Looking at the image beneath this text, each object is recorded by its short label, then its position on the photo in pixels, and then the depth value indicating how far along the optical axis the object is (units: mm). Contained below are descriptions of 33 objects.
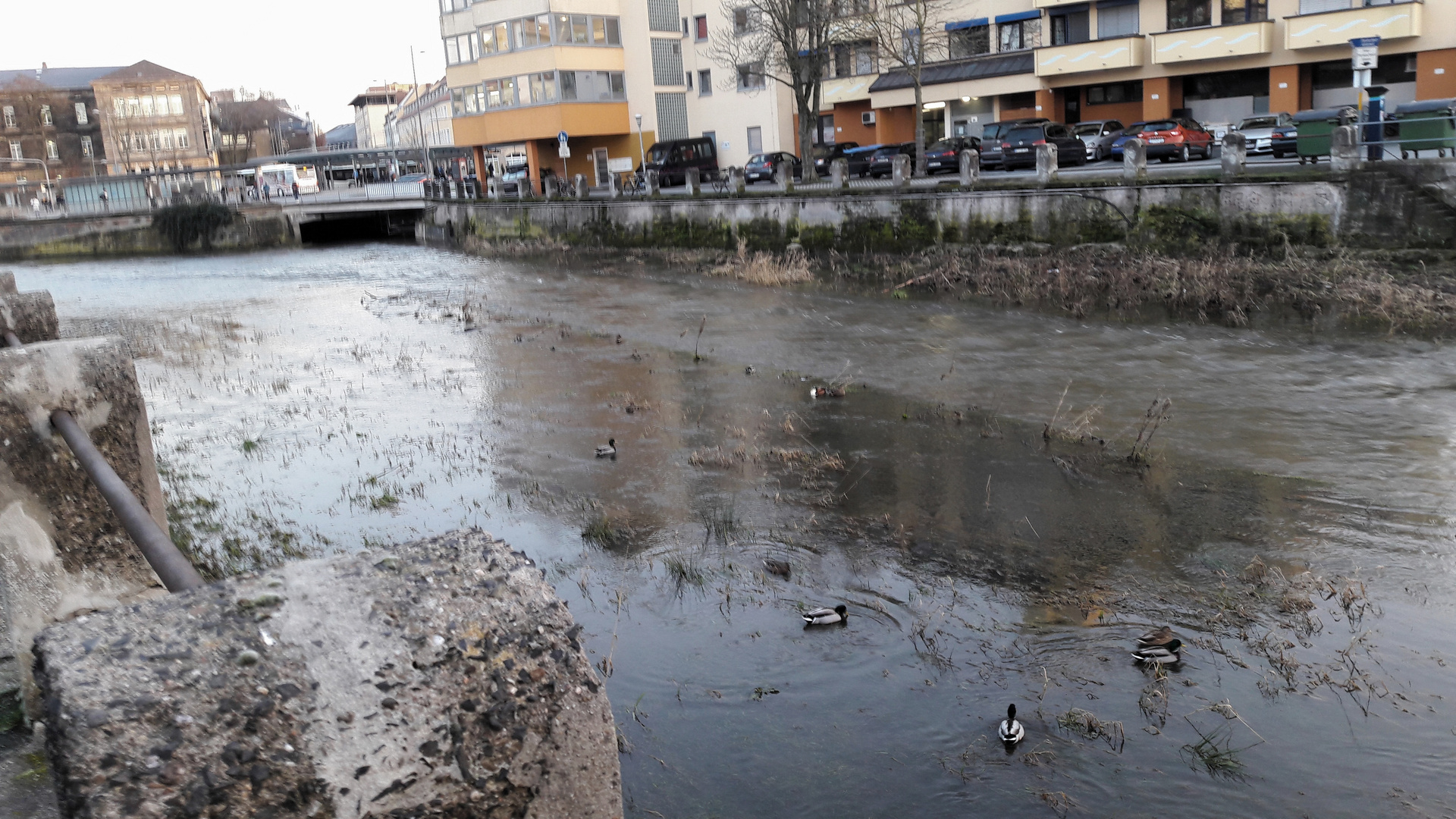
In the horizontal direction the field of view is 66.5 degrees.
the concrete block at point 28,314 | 3855
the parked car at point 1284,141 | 28766
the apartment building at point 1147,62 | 34844
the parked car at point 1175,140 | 30991
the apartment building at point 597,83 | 47312
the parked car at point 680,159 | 45159
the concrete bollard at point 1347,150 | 19719
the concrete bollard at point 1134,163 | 22734
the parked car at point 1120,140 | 32656
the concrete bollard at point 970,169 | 25641
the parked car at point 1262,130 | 29812
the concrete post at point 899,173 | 27114
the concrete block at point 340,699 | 1169
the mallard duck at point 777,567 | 7669
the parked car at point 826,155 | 41494
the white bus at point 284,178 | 74125
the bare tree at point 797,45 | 34375
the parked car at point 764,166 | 39375
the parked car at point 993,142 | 32594
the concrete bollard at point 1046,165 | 24172
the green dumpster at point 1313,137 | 21922
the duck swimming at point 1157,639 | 6230
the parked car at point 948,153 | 33781
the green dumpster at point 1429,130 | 19156
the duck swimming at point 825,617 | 6723
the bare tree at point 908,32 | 32344
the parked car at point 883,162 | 36625
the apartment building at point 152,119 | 103875
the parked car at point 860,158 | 39250
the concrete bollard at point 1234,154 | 21328
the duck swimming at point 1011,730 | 5289
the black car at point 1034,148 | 32000
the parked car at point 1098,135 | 33906
